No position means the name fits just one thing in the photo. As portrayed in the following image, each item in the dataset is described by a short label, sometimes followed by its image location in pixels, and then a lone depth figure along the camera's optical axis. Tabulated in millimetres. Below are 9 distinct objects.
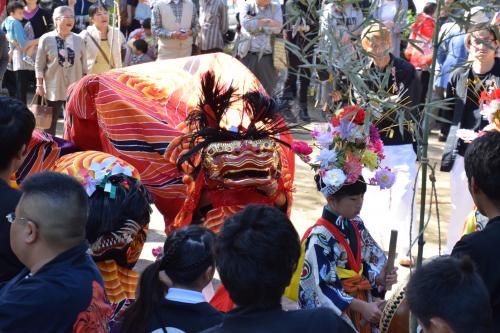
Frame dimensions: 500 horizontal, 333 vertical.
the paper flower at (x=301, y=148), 7391
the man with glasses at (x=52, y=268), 4671
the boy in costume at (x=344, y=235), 6798
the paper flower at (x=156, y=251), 7335
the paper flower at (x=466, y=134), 9378
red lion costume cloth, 7951
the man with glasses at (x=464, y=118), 10645
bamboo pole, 5203
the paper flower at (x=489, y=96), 8676
